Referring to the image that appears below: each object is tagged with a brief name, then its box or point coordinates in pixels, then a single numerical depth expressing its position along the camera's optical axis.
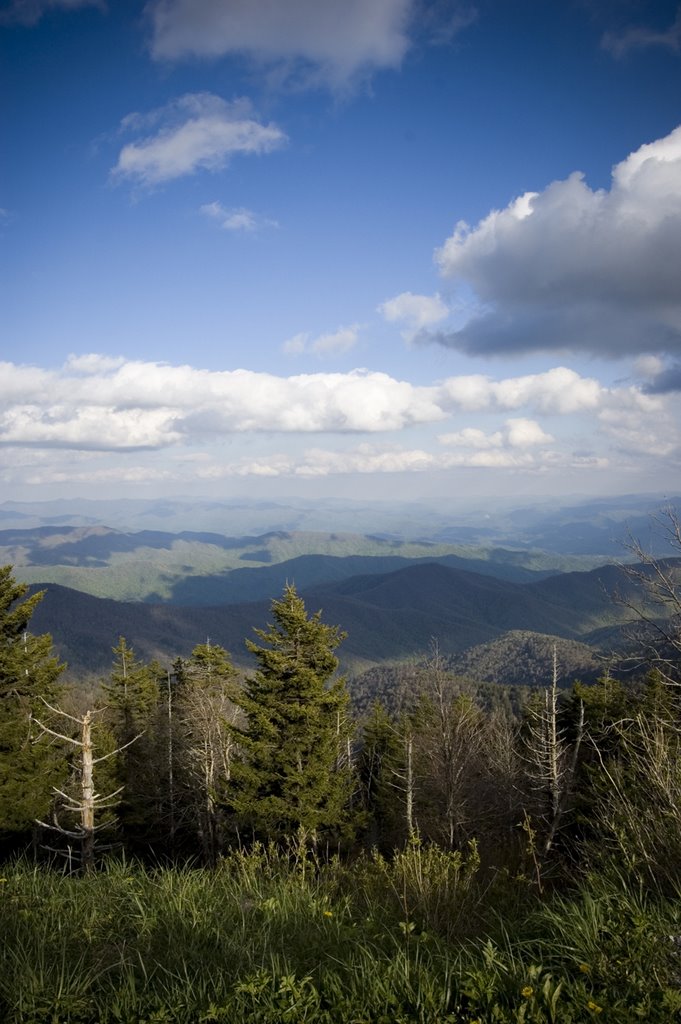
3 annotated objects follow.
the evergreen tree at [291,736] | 17.03
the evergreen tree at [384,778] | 26.44
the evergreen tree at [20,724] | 16.88
